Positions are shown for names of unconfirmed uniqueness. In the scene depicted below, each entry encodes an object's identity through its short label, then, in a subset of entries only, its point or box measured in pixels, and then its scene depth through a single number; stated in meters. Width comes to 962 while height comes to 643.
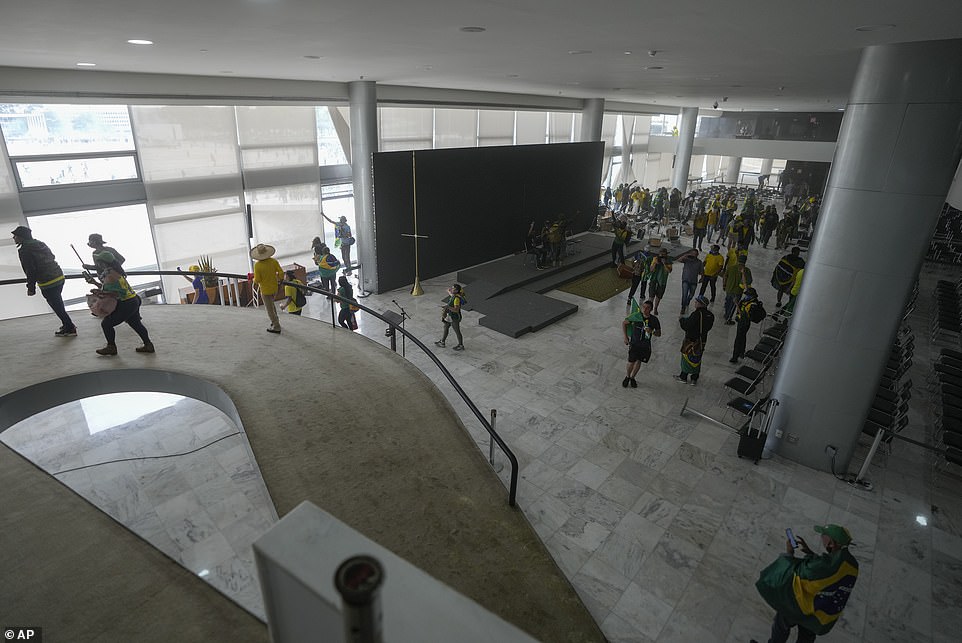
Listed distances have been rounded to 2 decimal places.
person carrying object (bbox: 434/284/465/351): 8.98
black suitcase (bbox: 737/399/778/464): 6.56
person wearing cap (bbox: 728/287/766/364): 8.62
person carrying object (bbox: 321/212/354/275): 12.80
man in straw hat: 6.31
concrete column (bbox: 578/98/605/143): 18.75
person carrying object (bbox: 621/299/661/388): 7.84
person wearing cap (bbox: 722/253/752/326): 10.04
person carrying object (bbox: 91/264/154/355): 5.52
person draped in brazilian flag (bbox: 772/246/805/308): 10.16
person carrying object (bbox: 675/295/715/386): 7.84
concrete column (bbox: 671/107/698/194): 23.20
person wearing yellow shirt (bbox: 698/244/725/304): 10.83
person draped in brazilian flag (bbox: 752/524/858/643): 3.48
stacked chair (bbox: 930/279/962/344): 10.26
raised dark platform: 10.91
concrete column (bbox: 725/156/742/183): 36.06
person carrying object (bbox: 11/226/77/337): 5.96
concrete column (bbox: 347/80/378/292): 11.37
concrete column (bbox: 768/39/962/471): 4.99
